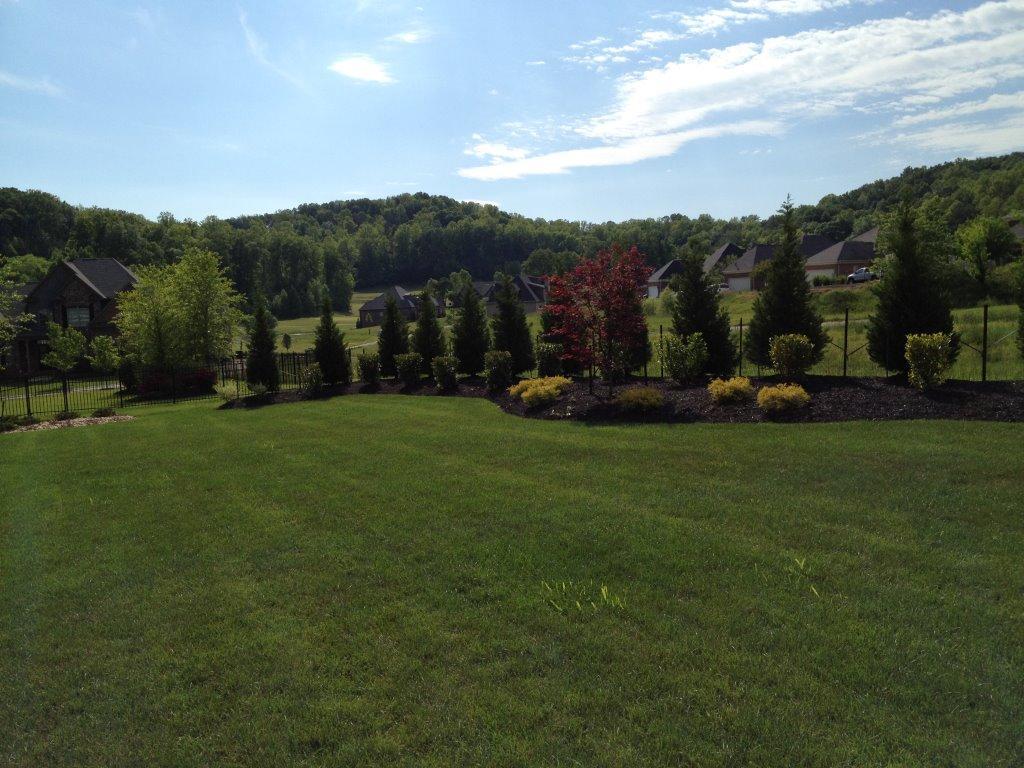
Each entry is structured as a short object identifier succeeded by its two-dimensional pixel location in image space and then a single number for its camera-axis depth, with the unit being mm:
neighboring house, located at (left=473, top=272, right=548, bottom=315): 85188
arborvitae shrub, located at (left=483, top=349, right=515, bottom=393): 18672
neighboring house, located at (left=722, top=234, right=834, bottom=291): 68312
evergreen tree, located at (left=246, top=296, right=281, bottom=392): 23906
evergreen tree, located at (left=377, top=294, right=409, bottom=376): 24609
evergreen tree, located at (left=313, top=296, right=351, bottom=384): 23922
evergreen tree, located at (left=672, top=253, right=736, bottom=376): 16500
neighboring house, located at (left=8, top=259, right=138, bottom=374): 46562
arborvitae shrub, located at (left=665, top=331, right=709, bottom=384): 15062
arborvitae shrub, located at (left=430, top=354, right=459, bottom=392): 19938
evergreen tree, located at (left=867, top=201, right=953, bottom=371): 13234
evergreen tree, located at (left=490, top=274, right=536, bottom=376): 21734
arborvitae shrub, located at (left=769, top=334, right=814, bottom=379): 13344
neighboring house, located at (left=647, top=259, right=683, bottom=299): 81656
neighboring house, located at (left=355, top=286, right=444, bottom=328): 82850
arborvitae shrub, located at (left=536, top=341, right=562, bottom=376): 19422
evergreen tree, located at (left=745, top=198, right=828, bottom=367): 14922
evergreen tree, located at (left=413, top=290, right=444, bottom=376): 23875
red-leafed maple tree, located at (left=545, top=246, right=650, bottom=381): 15258
